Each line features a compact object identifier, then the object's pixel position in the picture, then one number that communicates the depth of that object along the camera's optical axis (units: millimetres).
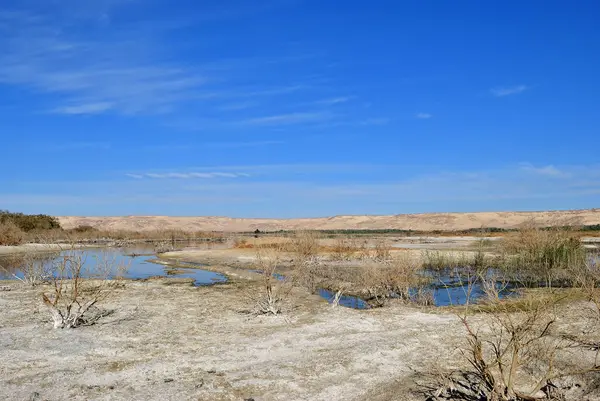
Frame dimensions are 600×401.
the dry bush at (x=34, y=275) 16967
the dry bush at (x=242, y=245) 39250
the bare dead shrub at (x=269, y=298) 11438
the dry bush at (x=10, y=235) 39656
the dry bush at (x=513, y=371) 5727
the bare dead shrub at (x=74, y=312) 9984
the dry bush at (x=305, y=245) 23188
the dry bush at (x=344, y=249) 26184
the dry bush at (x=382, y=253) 21000
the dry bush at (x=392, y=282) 14219
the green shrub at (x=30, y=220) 51797
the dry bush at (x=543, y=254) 18547
